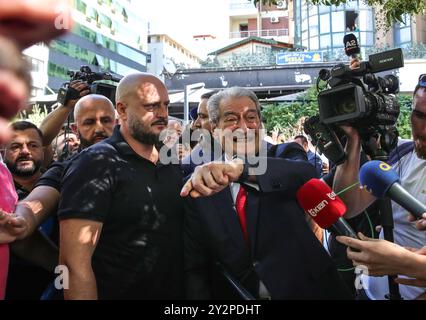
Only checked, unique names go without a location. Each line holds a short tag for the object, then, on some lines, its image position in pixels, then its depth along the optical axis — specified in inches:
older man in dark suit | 84.5
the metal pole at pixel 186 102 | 323.4
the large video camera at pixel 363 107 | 82.5
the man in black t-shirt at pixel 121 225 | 86.3
